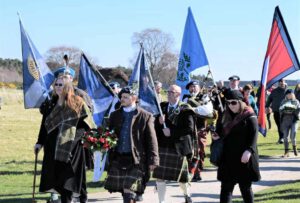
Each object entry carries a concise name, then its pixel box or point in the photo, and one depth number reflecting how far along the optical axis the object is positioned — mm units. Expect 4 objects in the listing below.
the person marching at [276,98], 17125
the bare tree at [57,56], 74231
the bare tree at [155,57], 67862
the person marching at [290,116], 14336
